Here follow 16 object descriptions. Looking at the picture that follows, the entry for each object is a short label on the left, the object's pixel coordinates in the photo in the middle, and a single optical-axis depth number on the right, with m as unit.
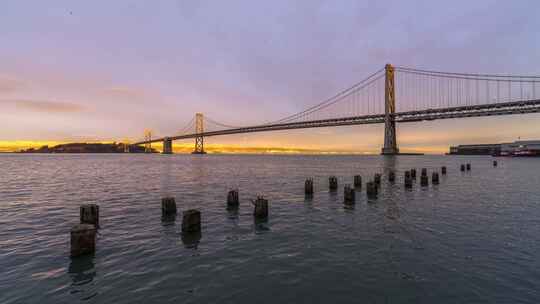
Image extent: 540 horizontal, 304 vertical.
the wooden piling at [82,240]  6.38
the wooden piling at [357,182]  18.89
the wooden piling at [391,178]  23.06
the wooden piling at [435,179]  21.78
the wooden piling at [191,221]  8.32
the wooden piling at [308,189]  15.56
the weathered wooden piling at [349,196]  13.34
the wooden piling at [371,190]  15.30
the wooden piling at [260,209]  10.32
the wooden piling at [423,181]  19.88
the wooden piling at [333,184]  17.69
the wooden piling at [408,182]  19.21
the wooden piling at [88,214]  8.78
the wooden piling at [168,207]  10.55
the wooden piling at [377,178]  19.15
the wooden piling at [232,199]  12.23
